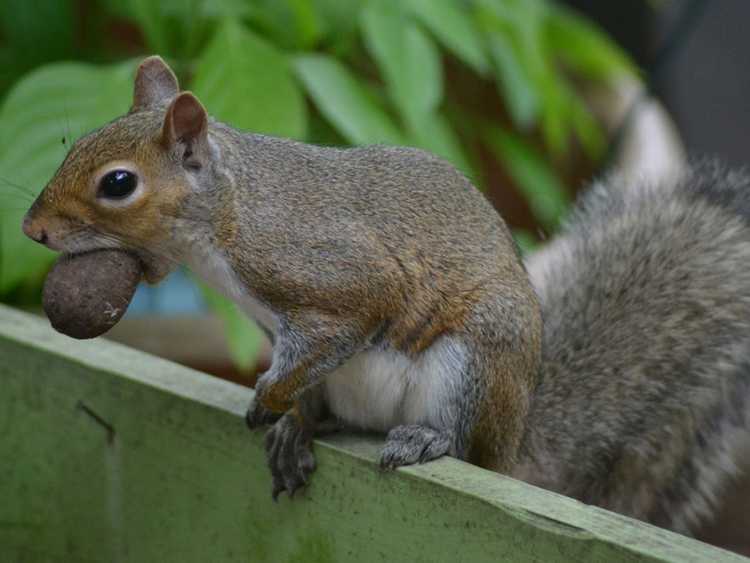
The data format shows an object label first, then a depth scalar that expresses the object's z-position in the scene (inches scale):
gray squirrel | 119.0
